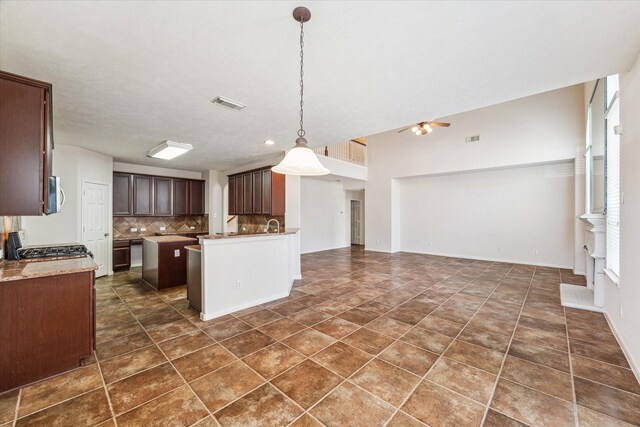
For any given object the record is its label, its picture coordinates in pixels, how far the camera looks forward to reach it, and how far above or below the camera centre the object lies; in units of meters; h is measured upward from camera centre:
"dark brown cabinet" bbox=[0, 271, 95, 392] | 2.01 -0.93
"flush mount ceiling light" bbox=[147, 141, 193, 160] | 4.54 +1.11
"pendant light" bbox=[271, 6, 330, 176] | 2.51 +0.47
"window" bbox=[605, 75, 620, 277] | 3.13 +0.45
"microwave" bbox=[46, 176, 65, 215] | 2.38 +0.15
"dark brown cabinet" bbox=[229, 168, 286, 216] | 5.60 +0.44
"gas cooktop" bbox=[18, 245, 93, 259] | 2.80 -0.46
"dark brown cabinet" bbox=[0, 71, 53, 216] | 1.93 +0.50
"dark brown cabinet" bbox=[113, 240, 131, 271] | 6.05 -1.00
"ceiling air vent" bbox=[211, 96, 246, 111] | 3.09 +1.31
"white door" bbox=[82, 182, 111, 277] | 5.22 -0.21
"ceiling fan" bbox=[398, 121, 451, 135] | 6.10 +2.01
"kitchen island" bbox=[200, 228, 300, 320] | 3.38 -0.83
